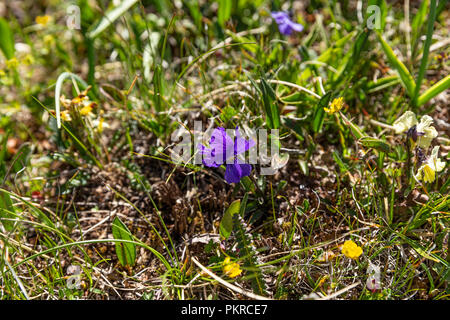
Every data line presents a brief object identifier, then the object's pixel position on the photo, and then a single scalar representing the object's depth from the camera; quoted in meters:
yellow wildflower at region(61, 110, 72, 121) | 0.54
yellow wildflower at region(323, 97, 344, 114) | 0.52
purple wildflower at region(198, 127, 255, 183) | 0.51
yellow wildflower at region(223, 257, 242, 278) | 0.49
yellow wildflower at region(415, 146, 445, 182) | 0.51
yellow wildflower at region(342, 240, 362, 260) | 0.49
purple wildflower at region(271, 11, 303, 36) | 0.58
